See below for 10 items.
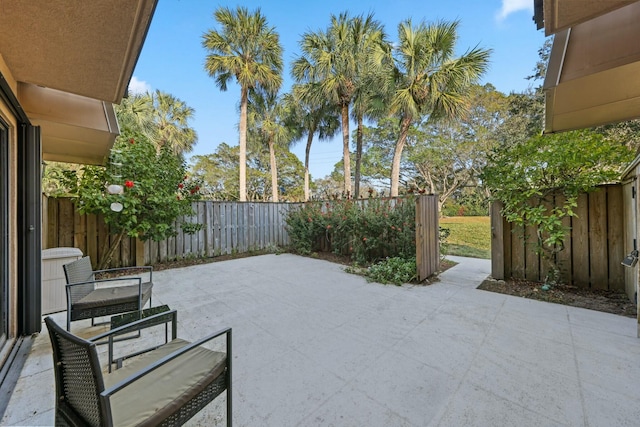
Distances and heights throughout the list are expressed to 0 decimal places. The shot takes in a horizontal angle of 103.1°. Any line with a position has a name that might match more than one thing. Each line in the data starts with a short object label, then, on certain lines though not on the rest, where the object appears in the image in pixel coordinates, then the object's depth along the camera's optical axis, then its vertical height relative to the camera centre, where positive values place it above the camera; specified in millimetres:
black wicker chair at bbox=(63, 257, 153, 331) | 2219 -756
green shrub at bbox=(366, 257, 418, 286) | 4109 -988
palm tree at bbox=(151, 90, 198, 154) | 11992 +4634
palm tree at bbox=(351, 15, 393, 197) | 7523 +4472
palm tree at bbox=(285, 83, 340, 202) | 10930 +4337
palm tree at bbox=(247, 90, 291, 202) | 11488 +4690
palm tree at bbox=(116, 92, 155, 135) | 9094 +3839
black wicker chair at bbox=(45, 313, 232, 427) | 945 -798
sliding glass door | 2113 -116
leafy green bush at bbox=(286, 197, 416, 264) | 4777 -328
